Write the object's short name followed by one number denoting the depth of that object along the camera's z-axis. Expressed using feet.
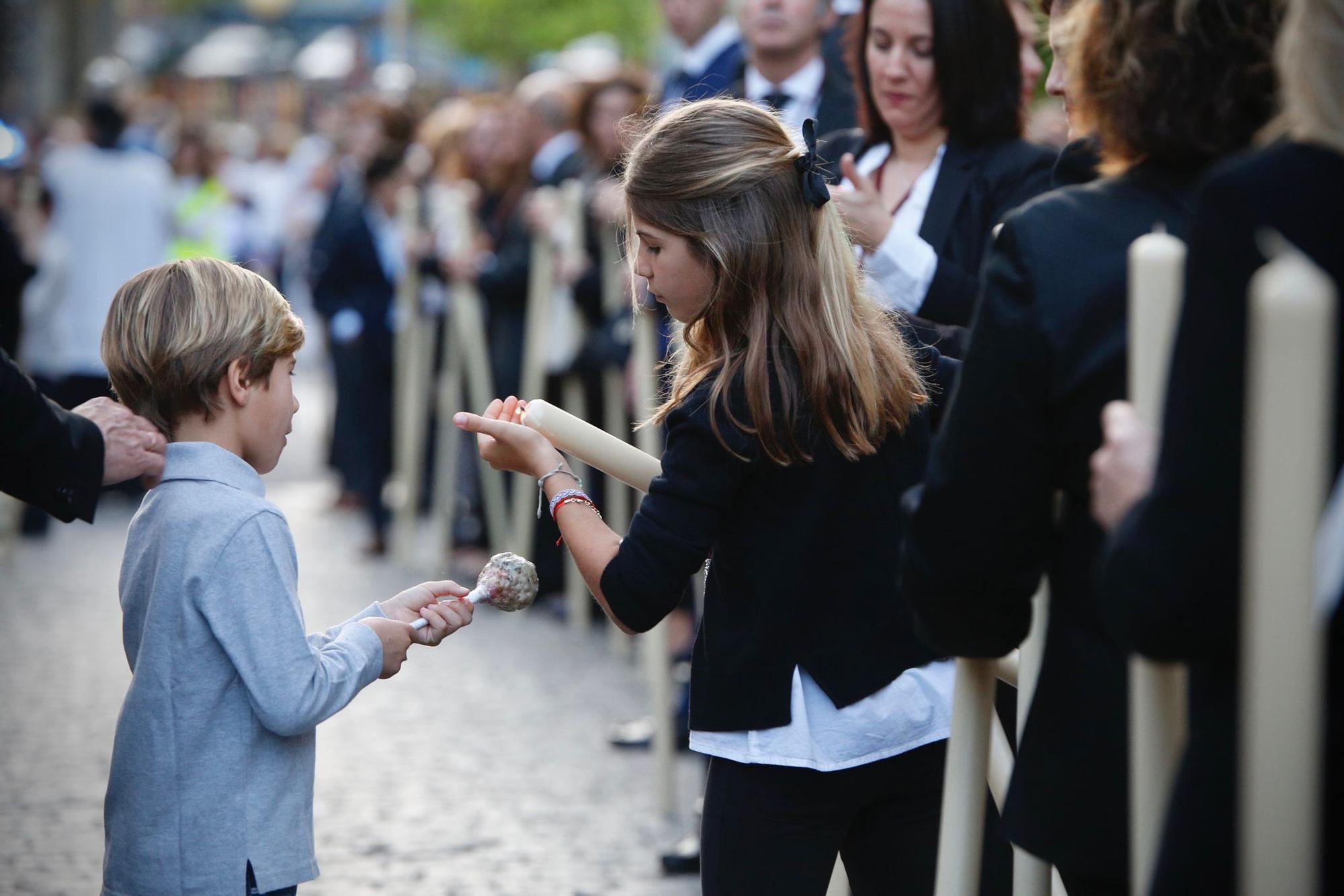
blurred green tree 109.91
